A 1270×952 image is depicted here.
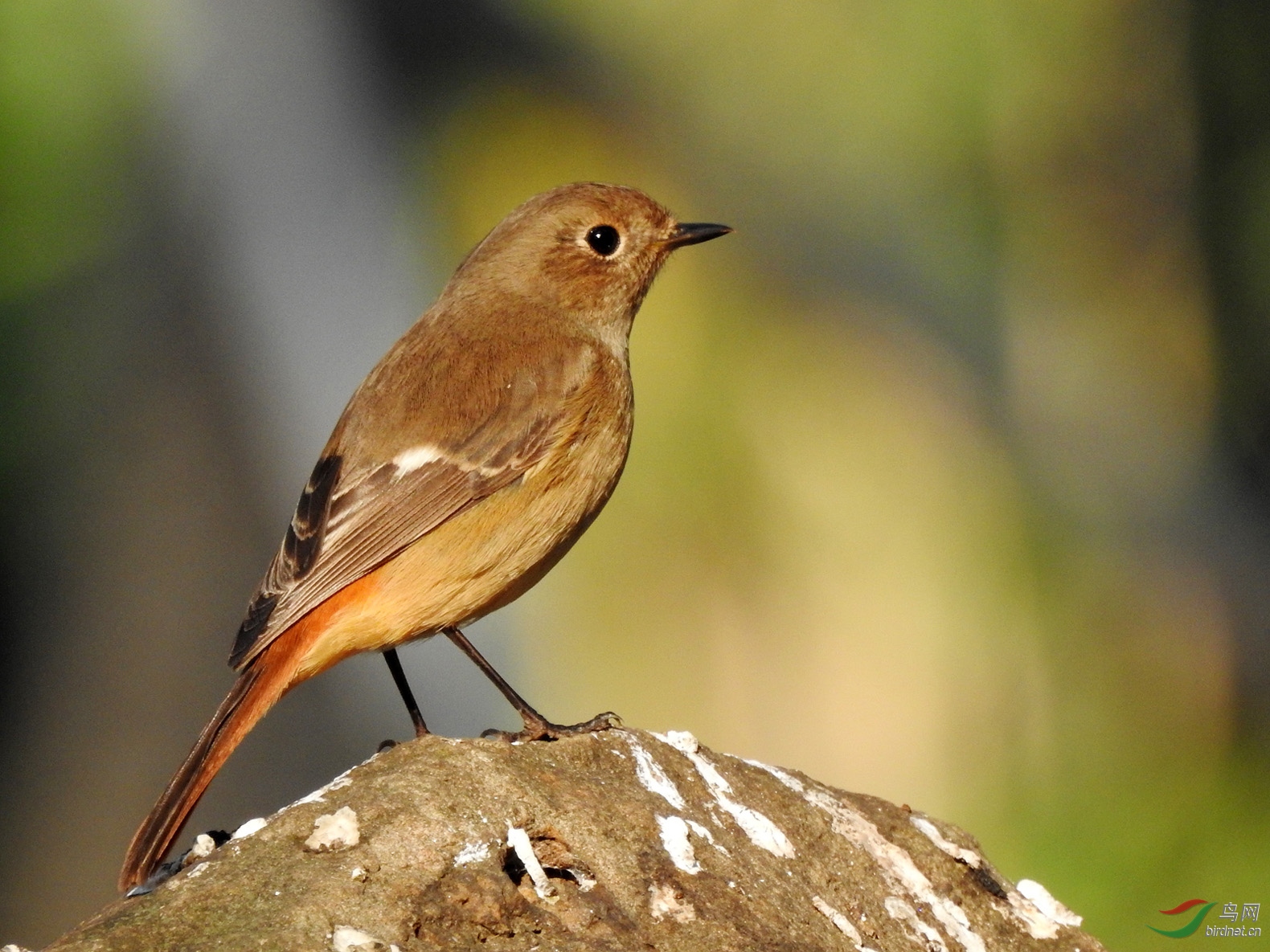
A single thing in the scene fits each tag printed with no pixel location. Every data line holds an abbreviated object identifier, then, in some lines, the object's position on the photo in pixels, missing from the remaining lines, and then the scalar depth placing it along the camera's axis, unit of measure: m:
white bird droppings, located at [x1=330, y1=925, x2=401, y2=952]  3.84
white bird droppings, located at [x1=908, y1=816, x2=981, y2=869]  5.84
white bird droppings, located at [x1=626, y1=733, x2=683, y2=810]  5.18
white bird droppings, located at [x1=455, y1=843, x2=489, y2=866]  4.33
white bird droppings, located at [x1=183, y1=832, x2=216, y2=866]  4.87
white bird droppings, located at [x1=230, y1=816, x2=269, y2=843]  4.43
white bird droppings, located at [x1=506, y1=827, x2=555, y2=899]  4.40
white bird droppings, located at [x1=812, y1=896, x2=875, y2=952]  4.92
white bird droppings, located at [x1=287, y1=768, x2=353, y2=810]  4.54
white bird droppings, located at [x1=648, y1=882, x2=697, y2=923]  4.50
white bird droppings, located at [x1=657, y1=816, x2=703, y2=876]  4.79
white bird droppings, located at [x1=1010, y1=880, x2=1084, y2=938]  5.83
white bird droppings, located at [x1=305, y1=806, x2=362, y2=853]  4.25
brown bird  6.01
